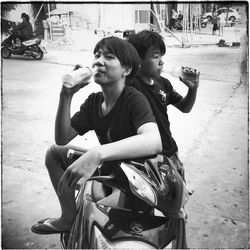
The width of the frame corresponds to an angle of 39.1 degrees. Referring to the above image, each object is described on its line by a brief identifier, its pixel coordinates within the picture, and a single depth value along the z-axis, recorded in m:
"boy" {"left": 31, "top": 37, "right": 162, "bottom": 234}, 1.00
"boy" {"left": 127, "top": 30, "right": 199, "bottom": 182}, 1.29
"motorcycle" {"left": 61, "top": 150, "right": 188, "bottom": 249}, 1.04
